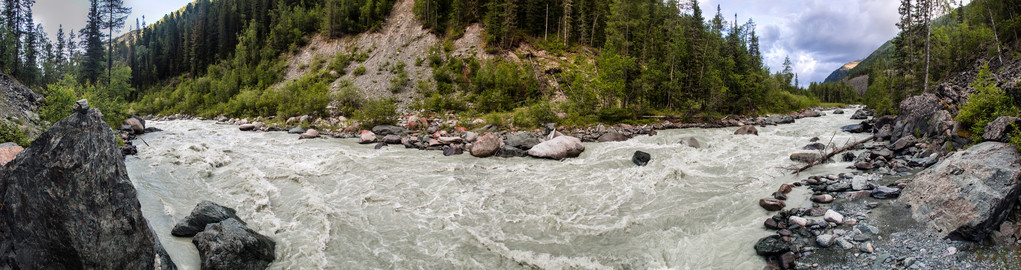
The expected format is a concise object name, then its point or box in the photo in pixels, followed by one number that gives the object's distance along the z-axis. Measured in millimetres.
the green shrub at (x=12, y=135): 11297
